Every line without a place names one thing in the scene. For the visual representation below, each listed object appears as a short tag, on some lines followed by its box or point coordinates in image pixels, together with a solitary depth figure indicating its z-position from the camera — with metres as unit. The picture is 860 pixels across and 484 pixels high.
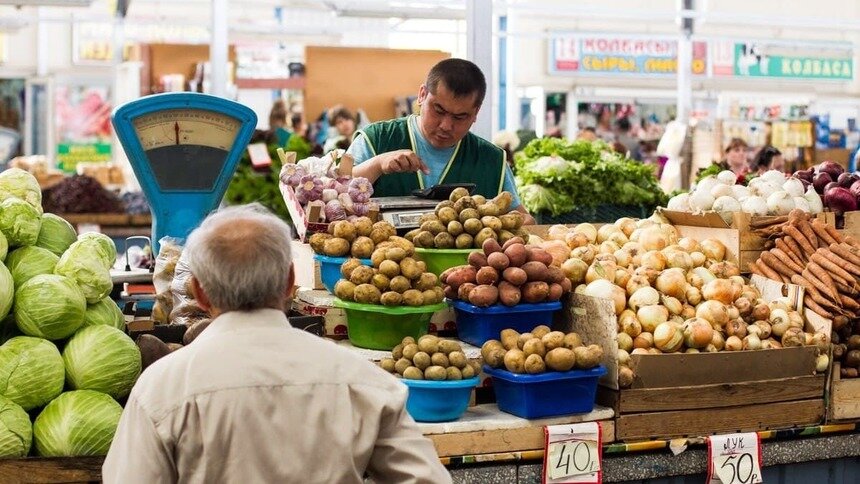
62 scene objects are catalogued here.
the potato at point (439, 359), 3.13
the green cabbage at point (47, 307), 2.86
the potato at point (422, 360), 3.14
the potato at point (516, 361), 3.19
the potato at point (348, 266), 3.34
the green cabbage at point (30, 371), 2.77
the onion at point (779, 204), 4.33
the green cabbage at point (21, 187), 3.25
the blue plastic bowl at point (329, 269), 3.55
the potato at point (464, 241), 3.56
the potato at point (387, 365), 3.19
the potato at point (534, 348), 3.20
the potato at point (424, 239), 3.57
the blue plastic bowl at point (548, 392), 3.19
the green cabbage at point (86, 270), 3.01
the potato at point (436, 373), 3.10
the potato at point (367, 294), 3.27
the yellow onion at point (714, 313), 3.58
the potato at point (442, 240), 3.57
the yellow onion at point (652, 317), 3.50
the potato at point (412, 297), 3.27
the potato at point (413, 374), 3.13
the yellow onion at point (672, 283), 3.68
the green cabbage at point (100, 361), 2.85
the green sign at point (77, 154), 18.53
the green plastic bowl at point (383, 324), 3.34
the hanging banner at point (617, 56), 16.83
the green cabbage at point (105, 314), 3.02
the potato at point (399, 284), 3.27
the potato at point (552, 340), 3.21
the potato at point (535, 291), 3.37
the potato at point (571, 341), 3.23
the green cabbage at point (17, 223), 3.06
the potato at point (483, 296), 3.33
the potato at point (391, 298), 3.26
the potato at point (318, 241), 3.61
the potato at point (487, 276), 3.35
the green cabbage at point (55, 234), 3.22
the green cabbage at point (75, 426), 2.72
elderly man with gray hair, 1.86
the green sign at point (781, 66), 17.72
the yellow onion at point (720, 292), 3.69
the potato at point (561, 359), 3.17
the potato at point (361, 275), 3.30
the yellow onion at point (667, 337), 3.45
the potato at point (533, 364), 3.17
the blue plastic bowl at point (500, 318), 3.38
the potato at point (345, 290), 3.31
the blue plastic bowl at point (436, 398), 3.09
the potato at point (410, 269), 3.29
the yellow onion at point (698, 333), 3.48
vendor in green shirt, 4.16
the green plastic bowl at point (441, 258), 3.56
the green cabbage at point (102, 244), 3.12
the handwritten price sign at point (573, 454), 3.20
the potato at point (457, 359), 3.14
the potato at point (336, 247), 3.52
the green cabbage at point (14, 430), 2.67
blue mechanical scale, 3.86
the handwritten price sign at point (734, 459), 3.41
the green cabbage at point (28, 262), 3.00
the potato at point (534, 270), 3.39
